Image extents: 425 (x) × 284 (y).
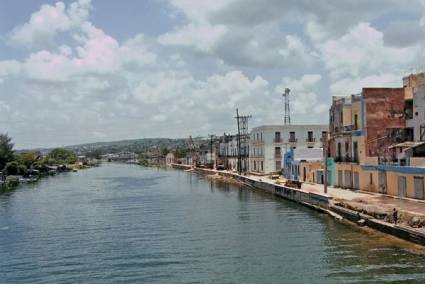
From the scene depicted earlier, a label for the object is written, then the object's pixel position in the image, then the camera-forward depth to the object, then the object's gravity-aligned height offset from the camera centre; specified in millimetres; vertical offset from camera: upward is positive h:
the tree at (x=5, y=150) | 117000 +2321
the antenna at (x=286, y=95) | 98300 +10664
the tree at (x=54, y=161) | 170925 -217
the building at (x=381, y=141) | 42531 +1200
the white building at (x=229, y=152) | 119081 +1101
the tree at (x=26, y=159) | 121825 +465
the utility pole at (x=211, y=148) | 147125 +2452
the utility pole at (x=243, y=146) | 100562 +1920
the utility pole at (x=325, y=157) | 49312 -192
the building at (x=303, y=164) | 65500 -1040
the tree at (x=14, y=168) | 113525 -1406
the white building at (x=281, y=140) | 87688 +2416
